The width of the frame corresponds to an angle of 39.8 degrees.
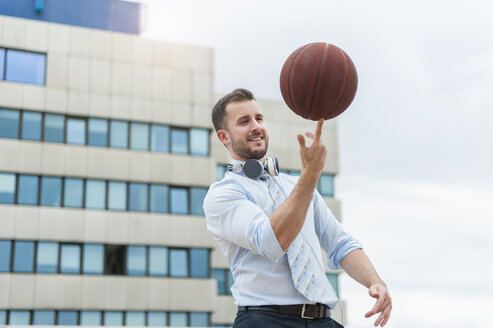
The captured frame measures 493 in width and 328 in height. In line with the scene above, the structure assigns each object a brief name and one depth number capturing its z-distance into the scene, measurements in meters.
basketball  4.24
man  3.66
